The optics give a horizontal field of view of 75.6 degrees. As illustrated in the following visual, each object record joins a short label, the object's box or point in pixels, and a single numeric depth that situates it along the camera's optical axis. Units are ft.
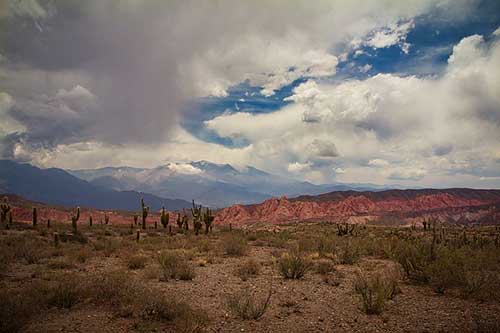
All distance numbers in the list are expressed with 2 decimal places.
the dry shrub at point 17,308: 22.91
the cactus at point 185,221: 133.39
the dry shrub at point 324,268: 45.96
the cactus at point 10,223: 106.01
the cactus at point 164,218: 128.57
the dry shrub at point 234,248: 64.34
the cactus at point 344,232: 108.27
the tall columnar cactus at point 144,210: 132.09
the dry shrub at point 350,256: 53.78
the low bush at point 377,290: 29.15
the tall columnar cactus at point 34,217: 115.43
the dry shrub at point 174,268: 42.37
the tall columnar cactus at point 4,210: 118.11
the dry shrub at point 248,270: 44.09
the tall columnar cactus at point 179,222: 136.95
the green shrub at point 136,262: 48.80
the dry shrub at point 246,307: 27.81
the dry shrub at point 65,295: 29.84
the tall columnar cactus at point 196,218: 113.50
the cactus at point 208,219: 122.03
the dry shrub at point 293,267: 43.04
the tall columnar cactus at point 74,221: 105.27
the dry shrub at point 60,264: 47.62
